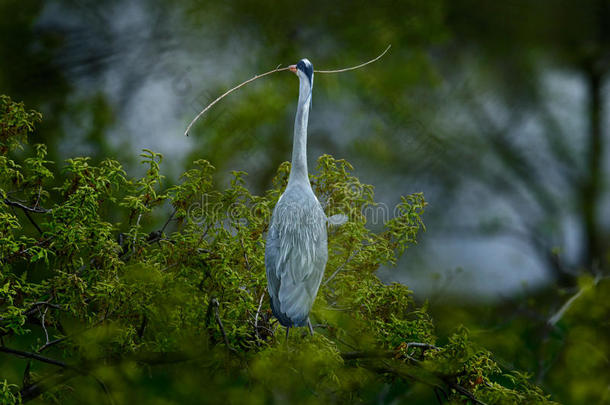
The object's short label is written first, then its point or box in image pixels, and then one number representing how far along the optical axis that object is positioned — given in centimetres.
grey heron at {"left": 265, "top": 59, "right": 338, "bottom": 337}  2710
